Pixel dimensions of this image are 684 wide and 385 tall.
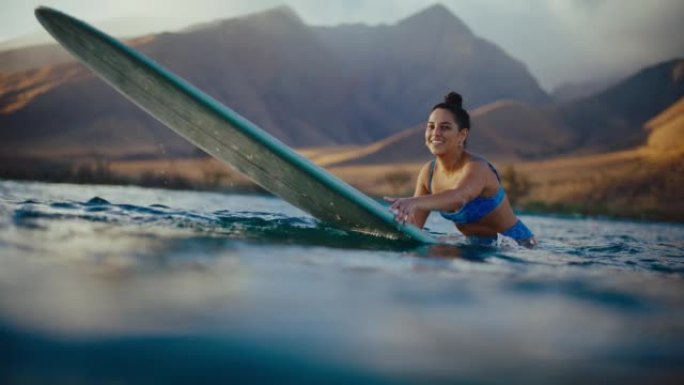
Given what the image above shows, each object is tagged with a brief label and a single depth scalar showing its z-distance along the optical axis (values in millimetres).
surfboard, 3371
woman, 3664
